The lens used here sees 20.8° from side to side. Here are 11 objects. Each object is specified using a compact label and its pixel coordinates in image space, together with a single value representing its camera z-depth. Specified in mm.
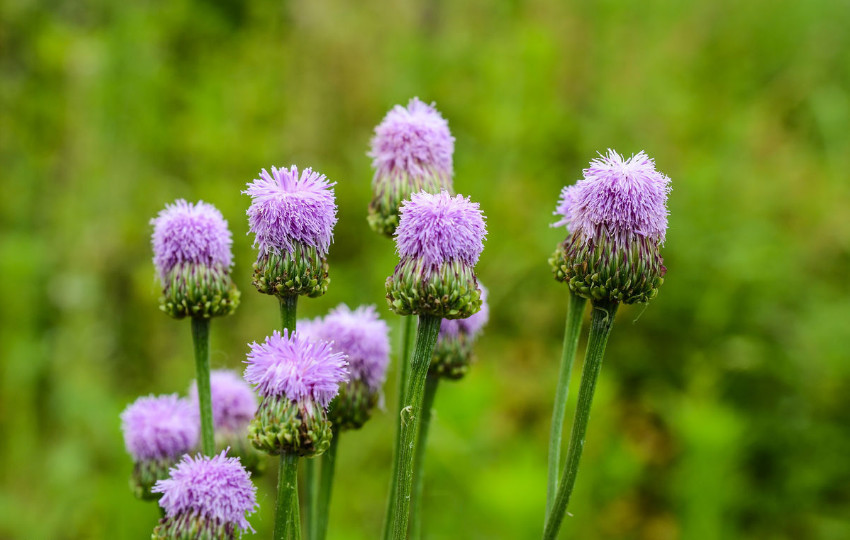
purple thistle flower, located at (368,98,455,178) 458
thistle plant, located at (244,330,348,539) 413
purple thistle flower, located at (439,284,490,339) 463
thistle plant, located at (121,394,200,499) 457
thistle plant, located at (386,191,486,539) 416
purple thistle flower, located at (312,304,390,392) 454
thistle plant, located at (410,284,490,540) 458
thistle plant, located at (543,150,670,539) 416
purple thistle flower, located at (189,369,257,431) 472
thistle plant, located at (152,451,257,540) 417
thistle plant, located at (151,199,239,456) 446
